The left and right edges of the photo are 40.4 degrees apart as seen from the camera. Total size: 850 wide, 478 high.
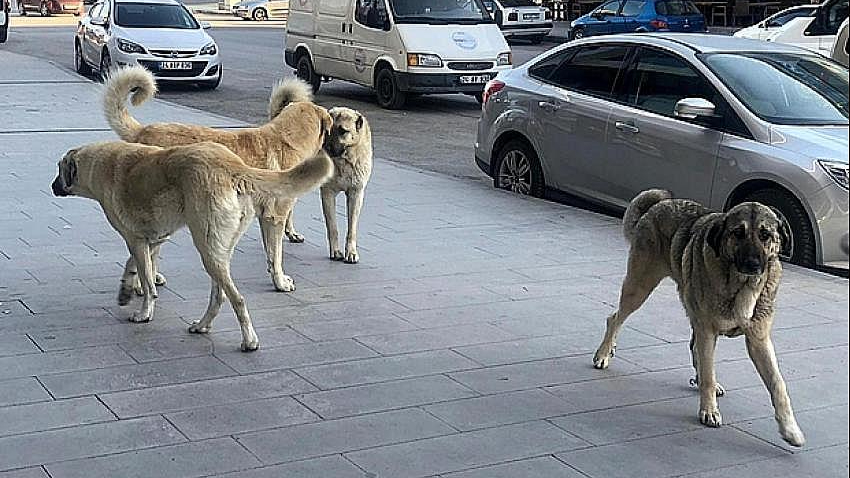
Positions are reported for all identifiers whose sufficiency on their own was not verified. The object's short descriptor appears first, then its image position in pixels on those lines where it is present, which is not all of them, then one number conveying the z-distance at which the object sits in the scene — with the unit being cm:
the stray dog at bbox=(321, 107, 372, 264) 807
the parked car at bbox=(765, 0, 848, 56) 2005
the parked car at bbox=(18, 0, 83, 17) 4928
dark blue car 3256
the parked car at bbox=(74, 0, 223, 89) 2119
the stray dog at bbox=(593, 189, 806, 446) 475
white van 1888
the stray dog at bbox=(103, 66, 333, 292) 727
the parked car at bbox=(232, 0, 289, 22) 5122
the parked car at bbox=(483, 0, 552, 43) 3609
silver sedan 832
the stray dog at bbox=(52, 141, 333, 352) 602
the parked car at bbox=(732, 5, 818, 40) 2391
